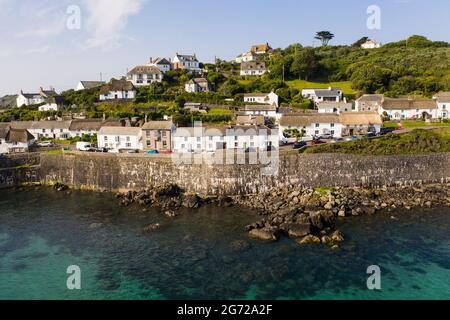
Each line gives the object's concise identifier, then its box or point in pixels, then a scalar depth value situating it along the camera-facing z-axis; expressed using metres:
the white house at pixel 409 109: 61.47
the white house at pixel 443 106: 60.84
